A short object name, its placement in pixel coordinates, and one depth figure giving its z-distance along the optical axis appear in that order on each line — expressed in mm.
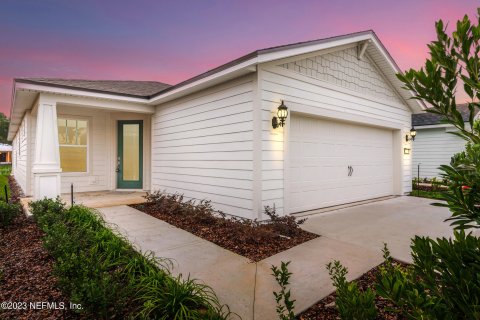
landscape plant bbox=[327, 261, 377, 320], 1227
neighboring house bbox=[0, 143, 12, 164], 44769
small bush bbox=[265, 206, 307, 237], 4371
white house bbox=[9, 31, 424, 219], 5234
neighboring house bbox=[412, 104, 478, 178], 12516
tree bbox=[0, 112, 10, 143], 46688
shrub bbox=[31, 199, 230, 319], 2076
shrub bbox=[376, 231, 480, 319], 1015
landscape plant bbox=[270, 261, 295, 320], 1408
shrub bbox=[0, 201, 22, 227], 4723
